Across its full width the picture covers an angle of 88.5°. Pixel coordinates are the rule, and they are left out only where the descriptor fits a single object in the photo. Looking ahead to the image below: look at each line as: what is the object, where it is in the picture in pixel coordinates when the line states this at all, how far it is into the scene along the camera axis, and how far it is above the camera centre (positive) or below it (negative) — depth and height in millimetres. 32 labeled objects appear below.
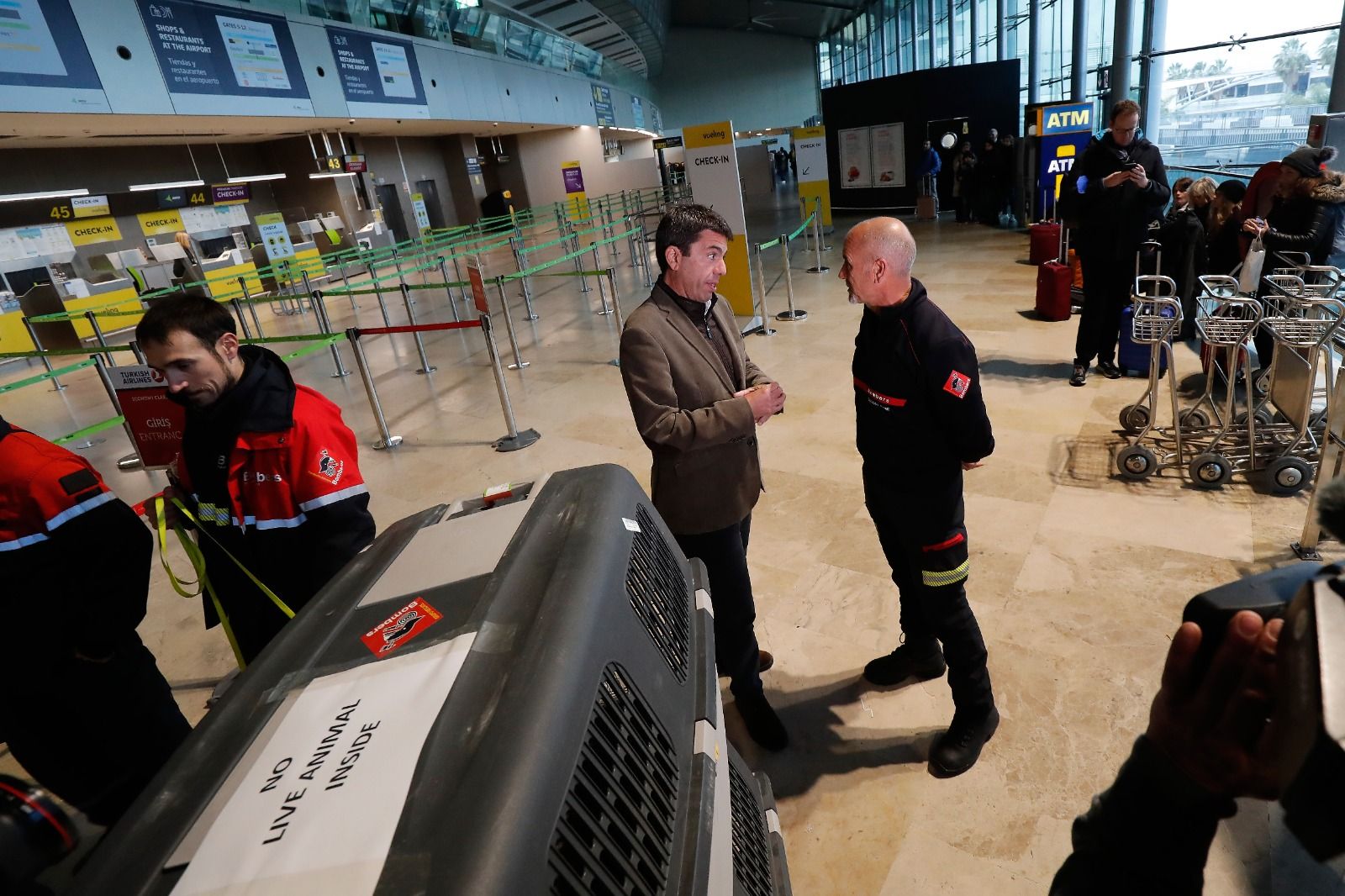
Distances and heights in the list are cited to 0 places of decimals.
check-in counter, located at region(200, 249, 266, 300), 15227 -125
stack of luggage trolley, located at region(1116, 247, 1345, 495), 3902 -1759
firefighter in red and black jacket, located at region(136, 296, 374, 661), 2029 -563
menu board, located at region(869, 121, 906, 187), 17328 -19
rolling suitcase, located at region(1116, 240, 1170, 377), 5676 -1889
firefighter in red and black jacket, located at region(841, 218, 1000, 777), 2238 -913
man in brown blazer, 2354 -737
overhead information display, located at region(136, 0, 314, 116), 11445 +3432
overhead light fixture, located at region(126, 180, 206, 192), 14141 +1792
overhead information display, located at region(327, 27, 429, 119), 15203 +3562
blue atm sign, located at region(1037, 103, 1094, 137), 10750 +75
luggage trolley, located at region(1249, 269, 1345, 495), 3768 -1556
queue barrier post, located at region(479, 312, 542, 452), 6016 -1653
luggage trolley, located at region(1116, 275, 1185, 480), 4281 -1930
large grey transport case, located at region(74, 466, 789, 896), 762 -615
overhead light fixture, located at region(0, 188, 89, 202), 11633 +1635
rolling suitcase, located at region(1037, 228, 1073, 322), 7469 -1669
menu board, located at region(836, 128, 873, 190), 18109 +16
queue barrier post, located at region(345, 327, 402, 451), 6004 -1399
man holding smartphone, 5320 -739
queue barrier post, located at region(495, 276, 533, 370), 7984 -1330
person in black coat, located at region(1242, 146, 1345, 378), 4883 -821
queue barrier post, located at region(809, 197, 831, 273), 11908 -1258
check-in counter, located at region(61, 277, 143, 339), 12805 -197
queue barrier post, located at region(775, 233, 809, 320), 8948 -1777
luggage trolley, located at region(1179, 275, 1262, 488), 4023 -1893
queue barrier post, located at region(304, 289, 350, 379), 8725 -907
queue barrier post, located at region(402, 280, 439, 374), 8422 -1536
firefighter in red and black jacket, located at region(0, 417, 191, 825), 2006 -949
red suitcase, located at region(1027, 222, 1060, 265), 9609 -1468
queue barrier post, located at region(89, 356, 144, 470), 6051 -1584
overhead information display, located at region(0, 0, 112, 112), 9258 +3050
